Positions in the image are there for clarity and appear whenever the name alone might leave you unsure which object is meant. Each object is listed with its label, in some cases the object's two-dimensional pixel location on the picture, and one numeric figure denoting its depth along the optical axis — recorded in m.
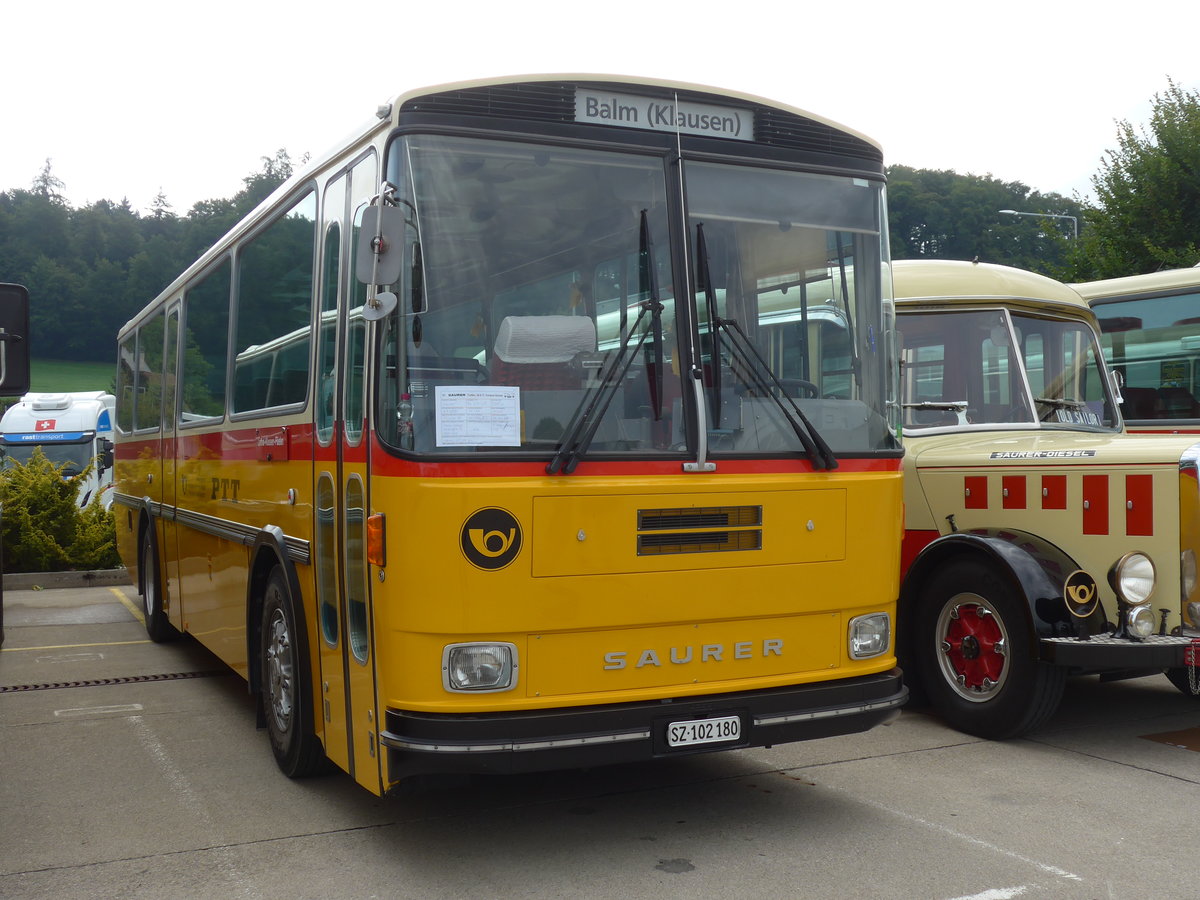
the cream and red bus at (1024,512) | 6.62
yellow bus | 4.62
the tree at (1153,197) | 22.47
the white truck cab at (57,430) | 25.42
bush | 16.27
